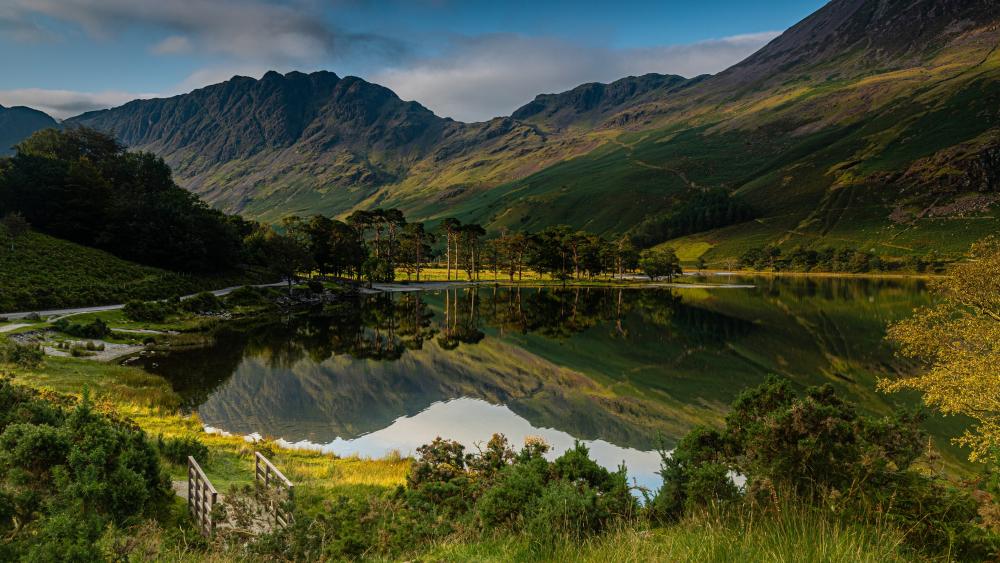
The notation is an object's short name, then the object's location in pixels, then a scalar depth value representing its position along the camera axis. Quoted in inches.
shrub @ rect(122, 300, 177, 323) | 2164.1
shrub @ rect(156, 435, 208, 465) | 700.0
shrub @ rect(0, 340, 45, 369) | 1182.9
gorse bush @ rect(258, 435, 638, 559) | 347.6
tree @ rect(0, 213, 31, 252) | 2546.8
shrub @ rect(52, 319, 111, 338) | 1711.0
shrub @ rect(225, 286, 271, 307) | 3057.1
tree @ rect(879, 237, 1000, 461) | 826.8
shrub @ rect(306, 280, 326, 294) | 4041.6
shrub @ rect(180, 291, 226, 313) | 2573.3
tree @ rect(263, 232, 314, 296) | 3939.5
